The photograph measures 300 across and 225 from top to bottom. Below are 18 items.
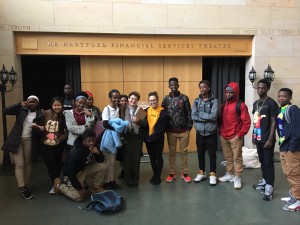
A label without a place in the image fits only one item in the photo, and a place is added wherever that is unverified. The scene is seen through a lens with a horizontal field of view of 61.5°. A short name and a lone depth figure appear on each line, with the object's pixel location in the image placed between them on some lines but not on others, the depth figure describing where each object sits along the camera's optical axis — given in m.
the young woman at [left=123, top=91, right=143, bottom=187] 3.91
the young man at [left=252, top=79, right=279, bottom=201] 3.46
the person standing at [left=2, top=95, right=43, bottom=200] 3.54
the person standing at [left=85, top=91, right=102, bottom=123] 4.23
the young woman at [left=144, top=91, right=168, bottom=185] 3.96
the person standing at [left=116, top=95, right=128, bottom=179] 3.95
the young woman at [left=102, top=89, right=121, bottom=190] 3.82
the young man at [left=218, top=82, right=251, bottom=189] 3.82
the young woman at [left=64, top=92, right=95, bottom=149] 3.56
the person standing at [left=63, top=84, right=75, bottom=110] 4.83
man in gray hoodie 3.94
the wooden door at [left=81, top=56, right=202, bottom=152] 5.73
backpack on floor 3.13
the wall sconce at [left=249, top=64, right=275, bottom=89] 5.52
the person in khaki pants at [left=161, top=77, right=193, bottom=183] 4.12
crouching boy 3.42
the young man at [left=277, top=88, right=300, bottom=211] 3.08
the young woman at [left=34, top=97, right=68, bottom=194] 3.60
